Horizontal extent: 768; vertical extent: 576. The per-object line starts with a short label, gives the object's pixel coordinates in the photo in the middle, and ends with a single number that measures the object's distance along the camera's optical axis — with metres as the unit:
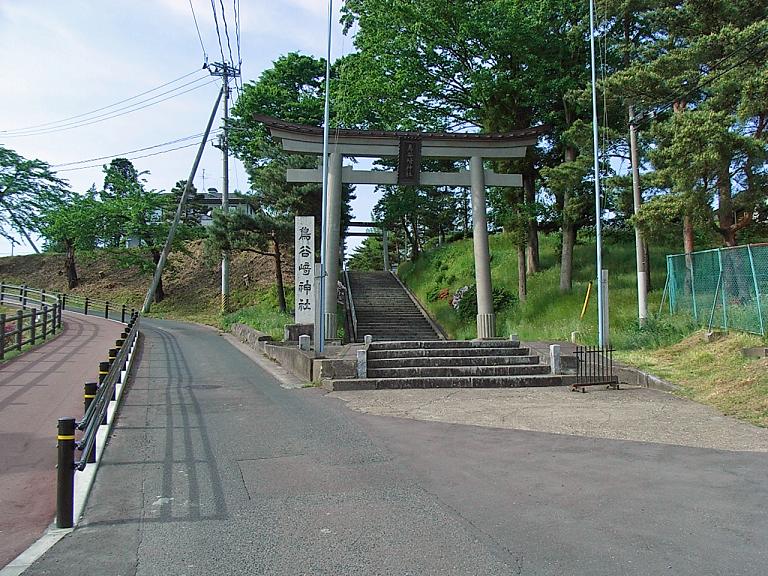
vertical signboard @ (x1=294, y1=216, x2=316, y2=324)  18.62
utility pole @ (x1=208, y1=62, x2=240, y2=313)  33.81
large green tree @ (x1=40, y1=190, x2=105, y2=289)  38.22
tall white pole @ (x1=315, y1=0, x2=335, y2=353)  14.85
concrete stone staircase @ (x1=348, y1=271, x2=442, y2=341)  26.06
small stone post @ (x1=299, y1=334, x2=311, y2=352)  16.44
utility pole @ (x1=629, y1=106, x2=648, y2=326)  17.33
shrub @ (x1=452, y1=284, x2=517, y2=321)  24.55
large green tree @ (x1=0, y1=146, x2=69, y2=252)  39.66
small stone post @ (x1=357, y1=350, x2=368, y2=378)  13.20
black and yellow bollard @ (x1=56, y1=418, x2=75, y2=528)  4.94
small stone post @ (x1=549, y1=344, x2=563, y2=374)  13.87
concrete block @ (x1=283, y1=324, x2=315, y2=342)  20.29
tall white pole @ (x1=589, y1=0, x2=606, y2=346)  15.59
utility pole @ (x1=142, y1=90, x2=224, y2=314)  34.12
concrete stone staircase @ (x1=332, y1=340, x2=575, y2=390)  12.95
